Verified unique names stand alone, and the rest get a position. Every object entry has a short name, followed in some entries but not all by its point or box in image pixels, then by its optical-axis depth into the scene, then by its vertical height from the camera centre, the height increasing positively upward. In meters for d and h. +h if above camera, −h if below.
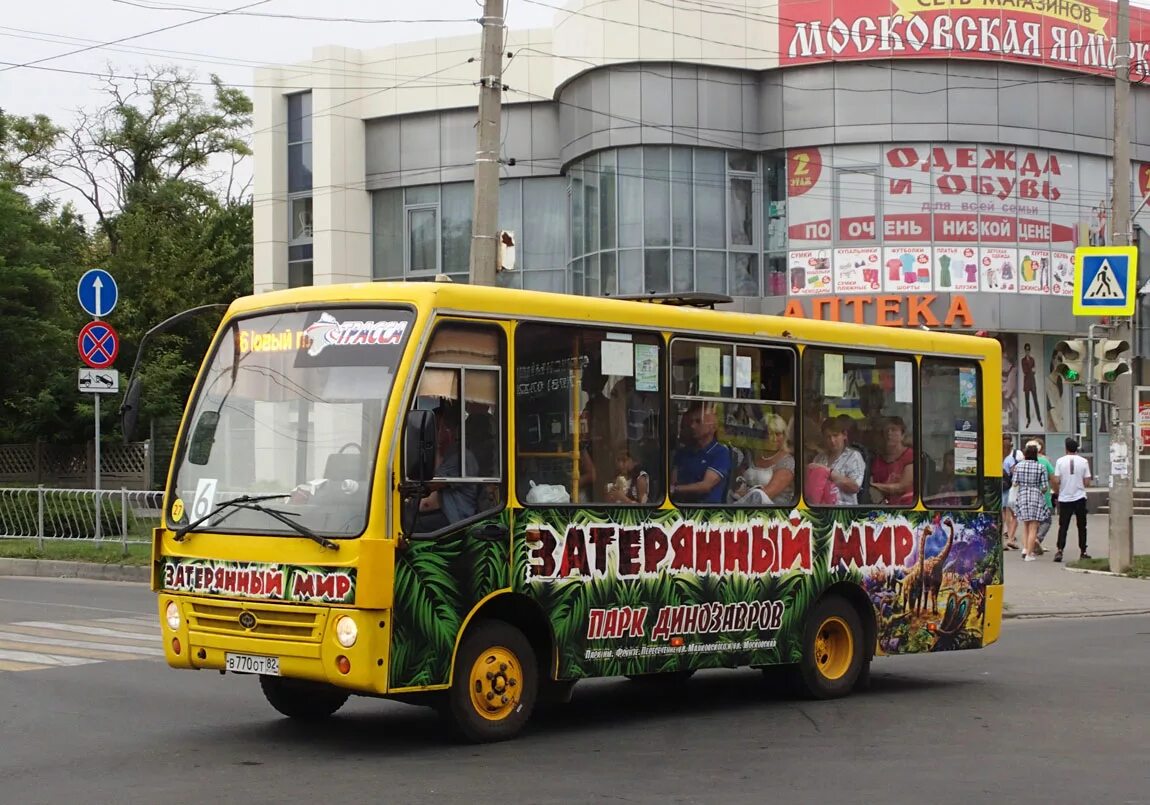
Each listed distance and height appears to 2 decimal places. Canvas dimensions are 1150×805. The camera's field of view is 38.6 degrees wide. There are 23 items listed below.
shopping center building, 39.72 +7.02
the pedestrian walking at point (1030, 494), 25.06 -0.80
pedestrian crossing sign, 21.83 +2.16
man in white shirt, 25.23 -0.75
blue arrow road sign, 22.00 +2.10
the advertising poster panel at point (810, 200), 40.25 +6.00
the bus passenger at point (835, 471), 11.66 -0.20
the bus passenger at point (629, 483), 10.19 -0.24
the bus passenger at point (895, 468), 12.21 -0.19
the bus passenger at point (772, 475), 11.12 -0.22
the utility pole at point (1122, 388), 22.69 +0.75
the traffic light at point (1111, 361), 22.22 +1.10
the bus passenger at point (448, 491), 9.08 -0.26
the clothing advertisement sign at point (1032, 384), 41.47 +1.47
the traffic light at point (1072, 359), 22.44 +1.14
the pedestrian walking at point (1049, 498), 25.61 -0.89
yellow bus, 8.92 -0.33
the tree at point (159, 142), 66.25 +12.53
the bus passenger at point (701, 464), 10.61 -0.13
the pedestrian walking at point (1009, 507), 26.98 -1.12
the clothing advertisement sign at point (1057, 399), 41.89 +1.10
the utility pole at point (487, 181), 17.97 +2.92
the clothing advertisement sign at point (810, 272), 40.22 +4.20
